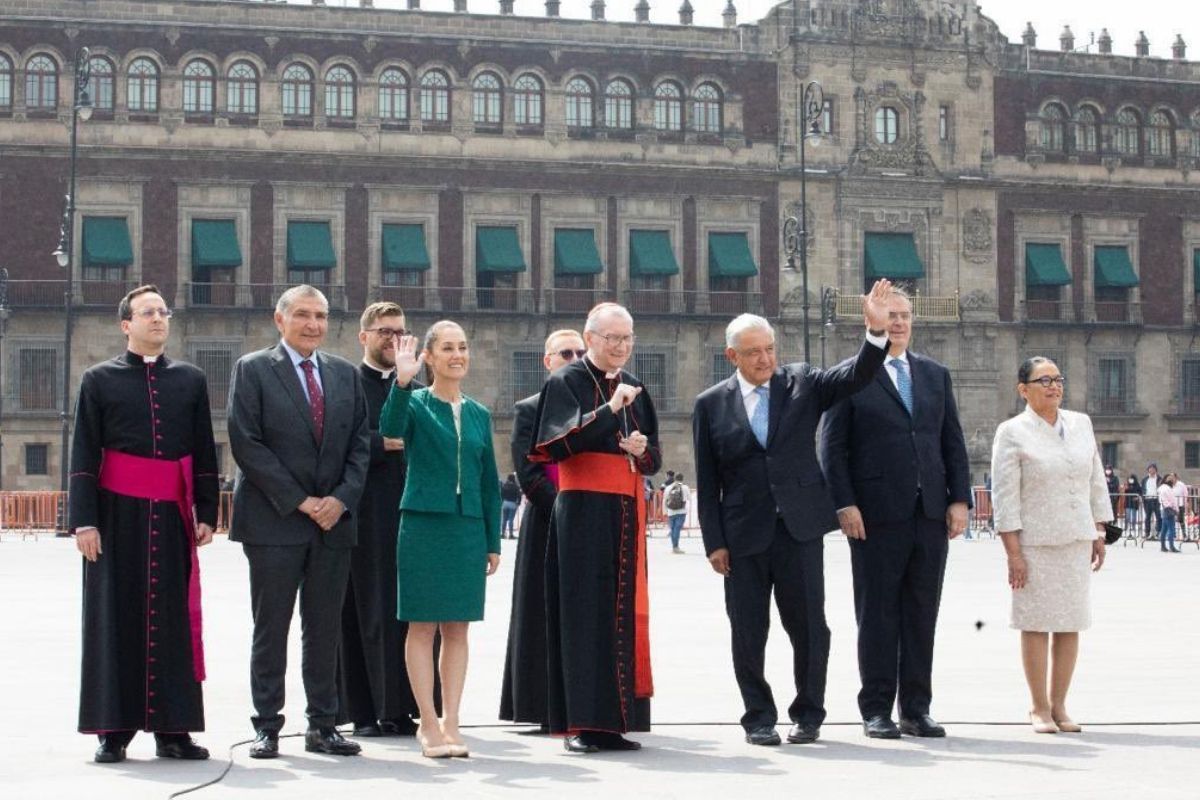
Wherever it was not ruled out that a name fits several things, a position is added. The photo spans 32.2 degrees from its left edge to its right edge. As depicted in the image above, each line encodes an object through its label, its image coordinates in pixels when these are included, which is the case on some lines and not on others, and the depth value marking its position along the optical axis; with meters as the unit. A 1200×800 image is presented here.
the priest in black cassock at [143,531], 8.99
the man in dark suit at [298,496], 9.14
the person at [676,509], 32.31
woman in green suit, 9.16
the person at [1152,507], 35.91
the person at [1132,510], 36.91
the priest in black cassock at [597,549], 9.29
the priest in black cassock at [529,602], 9.82
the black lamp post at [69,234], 38.09
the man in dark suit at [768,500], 9.53
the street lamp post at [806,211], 41.85
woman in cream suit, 10.05
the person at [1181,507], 33.59
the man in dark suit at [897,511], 9.80
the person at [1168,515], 32.59
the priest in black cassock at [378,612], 9.88
